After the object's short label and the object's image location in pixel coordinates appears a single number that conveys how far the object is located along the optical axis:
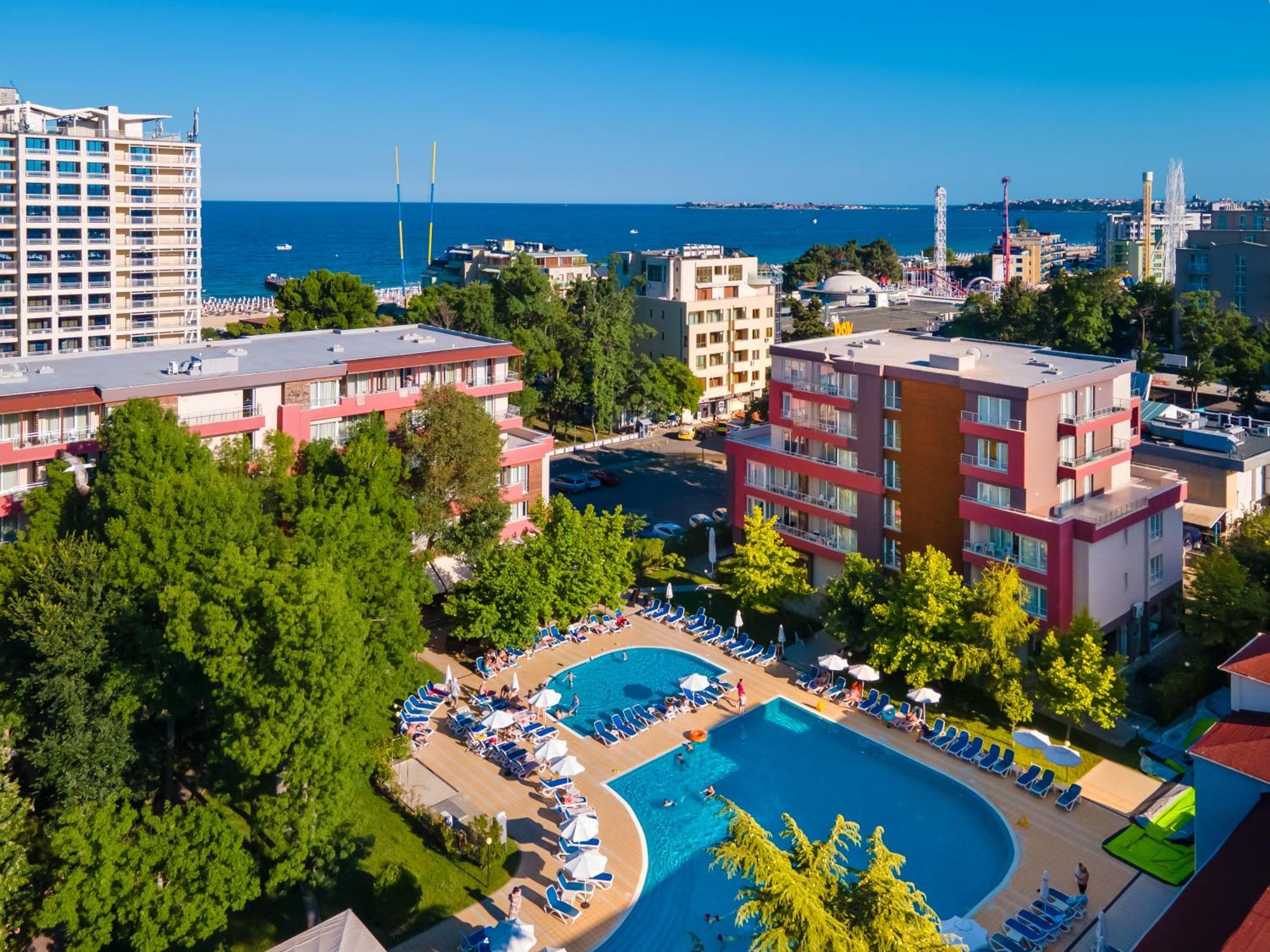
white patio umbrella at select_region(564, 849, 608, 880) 25.20
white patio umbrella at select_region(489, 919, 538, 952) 22.72
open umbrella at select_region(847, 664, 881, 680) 34.78
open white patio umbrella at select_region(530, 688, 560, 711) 33.94
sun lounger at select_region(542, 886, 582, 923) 24.67
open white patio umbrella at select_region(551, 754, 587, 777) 30.08
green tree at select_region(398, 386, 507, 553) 36.44
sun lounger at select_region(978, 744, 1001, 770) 30.88
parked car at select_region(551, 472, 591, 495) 58.66
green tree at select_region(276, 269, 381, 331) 71.81
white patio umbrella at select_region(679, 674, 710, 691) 35.41
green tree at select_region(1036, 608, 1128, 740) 31.00
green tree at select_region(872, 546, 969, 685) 33.78
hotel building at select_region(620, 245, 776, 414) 76.31
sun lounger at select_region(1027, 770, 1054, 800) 29.47
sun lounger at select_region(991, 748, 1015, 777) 30.58
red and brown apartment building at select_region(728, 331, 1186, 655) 35.50
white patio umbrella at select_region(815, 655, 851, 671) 35.94
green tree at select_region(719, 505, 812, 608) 40.19
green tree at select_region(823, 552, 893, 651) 36.09
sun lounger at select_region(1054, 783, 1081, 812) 28.58
